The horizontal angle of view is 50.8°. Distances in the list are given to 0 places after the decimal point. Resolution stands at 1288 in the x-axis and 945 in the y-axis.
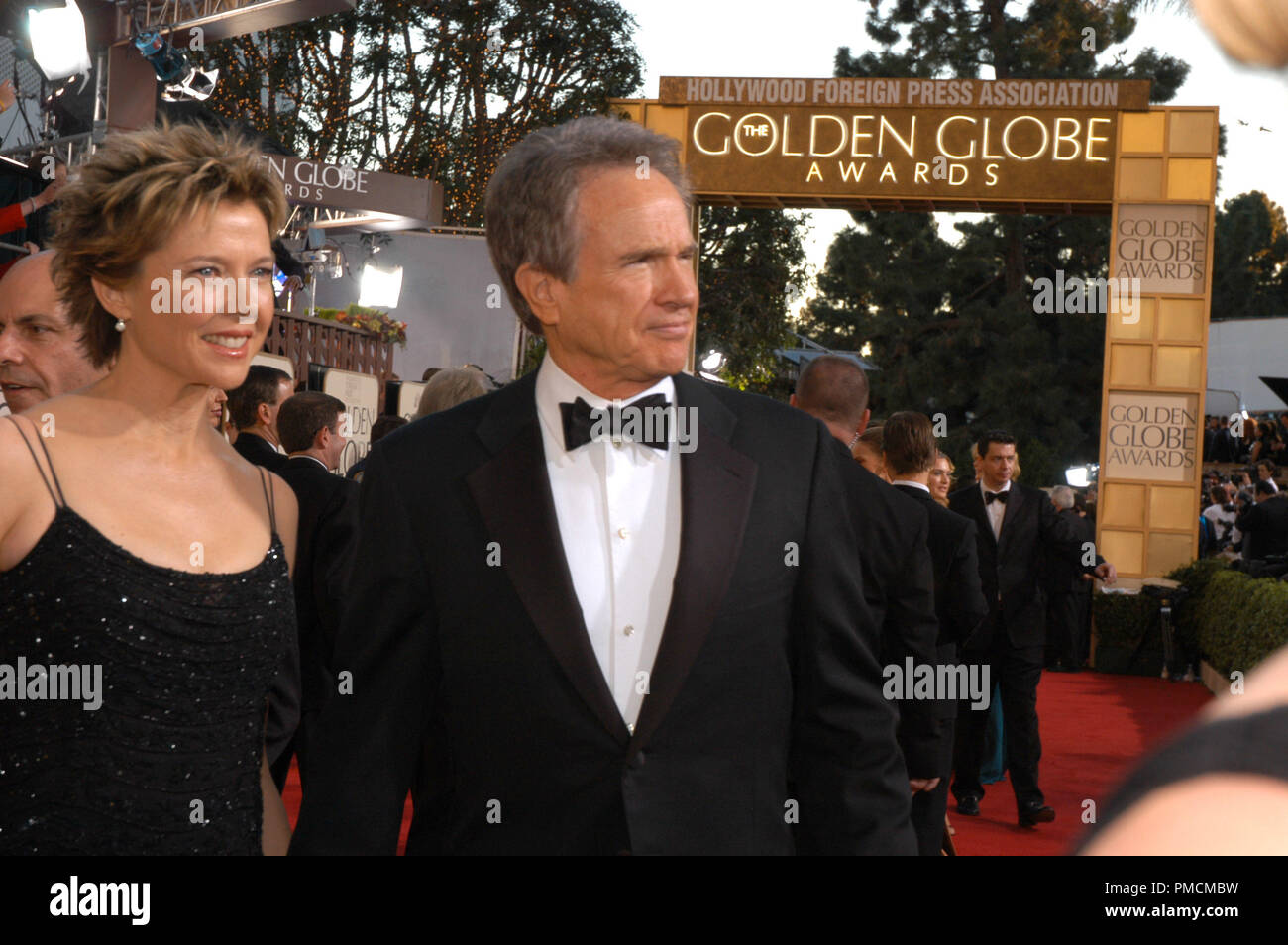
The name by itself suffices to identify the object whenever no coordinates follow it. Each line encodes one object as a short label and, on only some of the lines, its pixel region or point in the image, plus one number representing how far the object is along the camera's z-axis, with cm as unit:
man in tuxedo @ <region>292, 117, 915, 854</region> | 205
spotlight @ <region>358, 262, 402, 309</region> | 1936
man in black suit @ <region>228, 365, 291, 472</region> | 563
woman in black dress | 209
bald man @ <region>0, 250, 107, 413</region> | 272
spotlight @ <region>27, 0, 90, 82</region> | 867
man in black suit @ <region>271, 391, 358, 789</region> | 482
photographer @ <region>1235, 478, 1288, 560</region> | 1462
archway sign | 1368
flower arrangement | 1545
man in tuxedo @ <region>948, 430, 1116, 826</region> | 762
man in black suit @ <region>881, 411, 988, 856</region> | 582
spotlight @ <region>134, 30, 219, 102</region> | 895
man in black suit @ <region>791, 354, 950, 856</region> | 455
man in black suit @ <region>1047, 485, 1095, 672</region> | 837
